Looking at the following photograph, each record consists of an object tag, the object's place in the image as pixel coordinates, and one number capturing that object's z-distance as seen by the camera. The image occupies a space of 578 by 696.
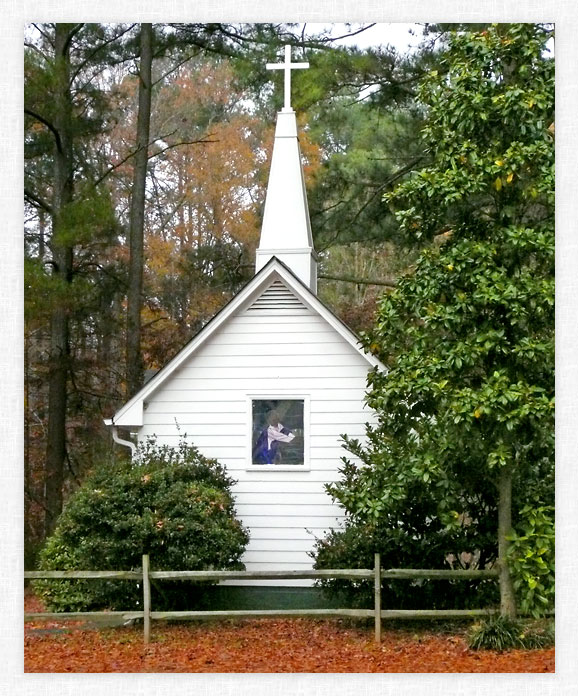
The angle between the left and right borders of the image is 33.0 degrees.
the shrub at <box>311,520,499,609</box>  9.84
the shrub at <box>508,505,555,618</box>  8.76
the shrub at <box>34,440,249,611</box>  9.95
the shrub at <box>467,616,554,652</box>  8.77
